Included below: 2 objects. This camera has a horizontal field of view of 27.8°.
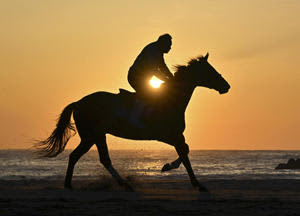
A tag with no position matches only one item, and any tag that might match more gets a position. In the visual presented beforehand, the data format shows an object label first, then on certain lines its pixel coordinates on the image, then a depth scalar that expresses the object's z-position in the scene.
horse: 12.81
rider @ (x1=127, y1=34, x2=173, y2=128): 12.84
